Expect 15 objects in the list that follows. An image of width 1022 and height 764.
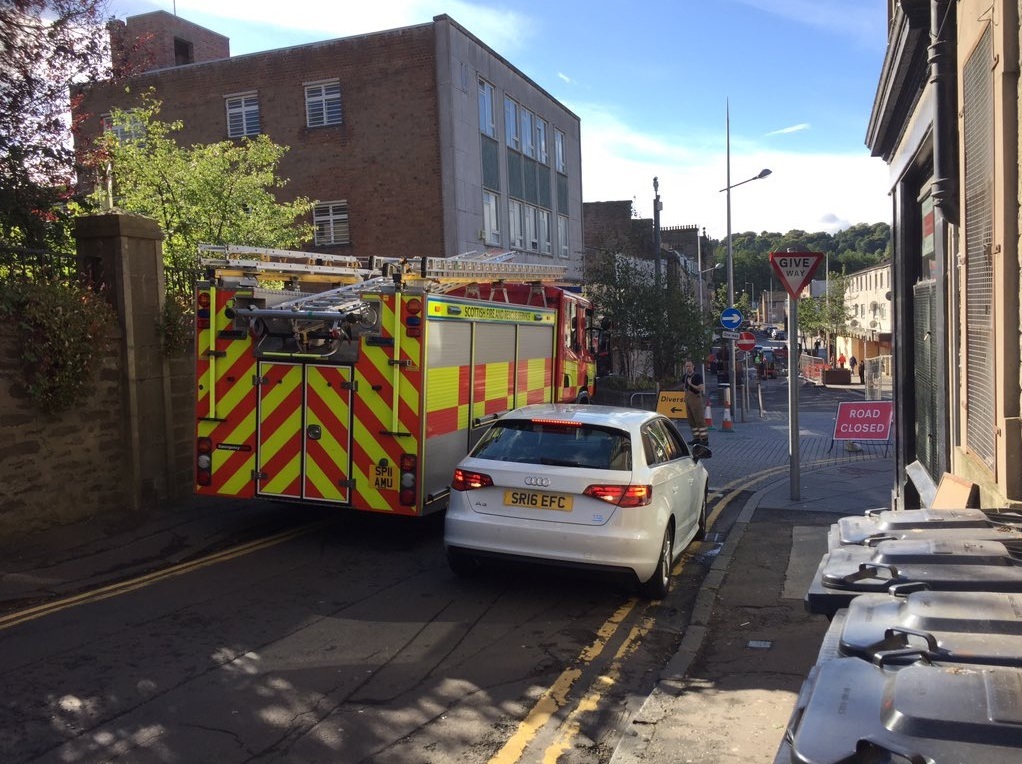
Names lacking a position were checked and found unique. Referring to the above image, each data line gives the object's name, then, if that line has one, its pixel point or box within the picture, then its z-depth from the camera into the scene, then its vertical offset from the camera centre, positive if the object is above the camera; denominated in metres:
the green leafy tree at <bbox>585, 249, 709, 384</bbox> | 28.45 +0.52
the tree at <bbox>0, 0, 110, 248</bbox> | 9.08 +2.66
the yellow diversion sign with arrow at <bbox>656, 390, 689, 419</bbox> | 21.06 -1.76
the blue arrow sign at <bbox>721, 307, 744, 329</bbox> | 24.32 +0.32
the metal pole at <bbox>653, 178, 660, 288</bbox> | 31.36 +4.11
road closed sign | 15.78 -1.75
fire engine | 8.36 -0.43
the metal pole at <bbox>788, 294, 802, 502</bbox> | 11.29 -0.98
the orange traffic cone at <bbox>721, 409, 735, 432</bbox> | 21.56 -2.36
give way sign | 11.38 +0.77
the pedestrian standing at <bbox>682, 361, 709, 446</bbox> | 16.22 -1.33
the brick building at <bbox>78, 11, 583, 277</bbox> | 24.83 +6.54
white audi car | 6.79 -1.30
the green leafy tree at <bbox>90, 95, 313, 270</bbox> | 15.67 +2.82
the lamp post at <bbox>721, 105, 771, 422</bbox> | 32.50 +2.66
